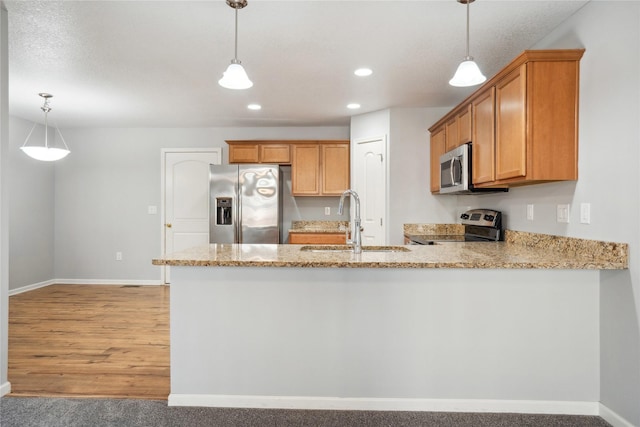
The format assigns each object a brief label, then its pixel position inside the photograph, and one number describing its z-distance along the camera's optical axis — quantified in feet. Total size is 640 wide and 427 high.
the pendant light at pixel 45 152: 12.77
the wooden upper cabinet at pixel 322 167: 16.78
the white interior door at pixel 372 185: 14.88
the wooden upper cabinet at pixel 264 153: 16.89
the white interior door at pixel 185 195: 18.31
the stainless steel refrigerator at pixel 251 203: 15.89
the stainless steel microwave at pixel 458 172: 10.27
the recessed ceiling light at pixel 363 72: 10.70
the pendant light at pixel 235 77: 6.86
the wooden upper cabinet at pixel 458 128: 10.42
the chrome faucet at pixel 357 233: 7.77
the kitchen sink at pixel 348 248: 8.60
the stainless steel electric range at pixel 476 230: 10.85
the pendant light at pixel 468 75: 6.78
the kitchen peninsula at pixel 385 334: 6.68
